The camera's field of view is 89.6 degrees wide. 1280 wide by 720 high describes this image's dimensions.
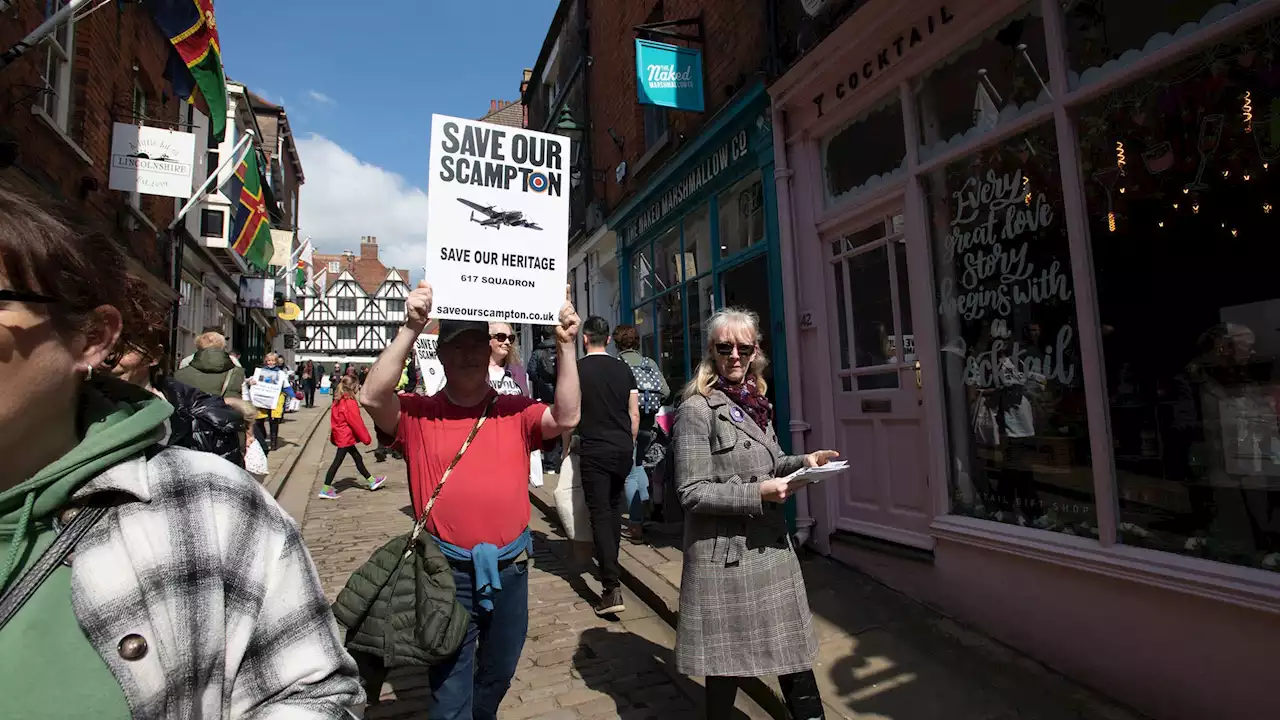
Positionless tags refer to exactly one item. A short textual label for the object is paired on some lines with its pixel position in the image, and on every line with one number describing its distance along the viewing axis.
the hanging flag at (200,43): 7.81
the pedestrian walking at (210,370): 4.70
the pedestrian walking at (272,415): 10.29
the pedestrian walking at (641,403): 5.69
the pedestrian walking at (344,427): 8.77
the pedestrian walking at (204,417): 3.10
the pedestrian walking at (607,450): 4.54
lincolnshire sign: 9.38
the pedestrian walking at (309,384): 28.34
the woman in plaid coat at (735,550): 2.42
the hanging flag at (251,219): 14.93
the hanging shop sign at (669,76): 6.98
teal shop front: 5.91
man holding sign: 2.35
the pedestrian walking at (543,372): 6.98
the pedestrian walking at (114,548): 0.89
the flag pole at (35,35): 6.11
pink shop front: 2.79
